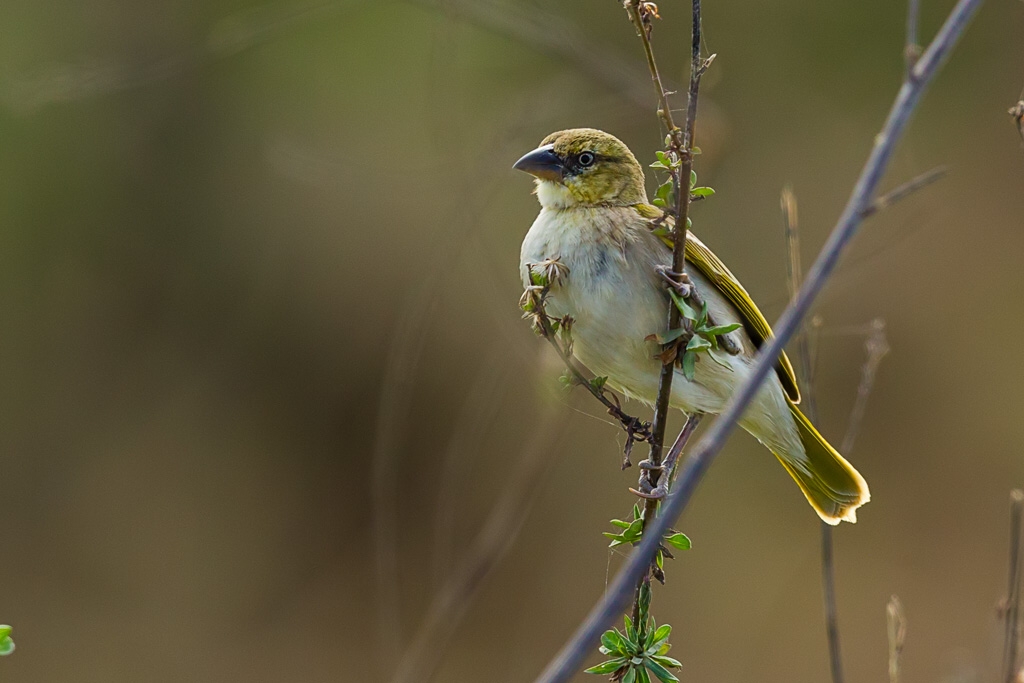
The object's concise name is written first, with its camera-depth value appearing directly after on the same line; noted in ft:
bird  18.99
